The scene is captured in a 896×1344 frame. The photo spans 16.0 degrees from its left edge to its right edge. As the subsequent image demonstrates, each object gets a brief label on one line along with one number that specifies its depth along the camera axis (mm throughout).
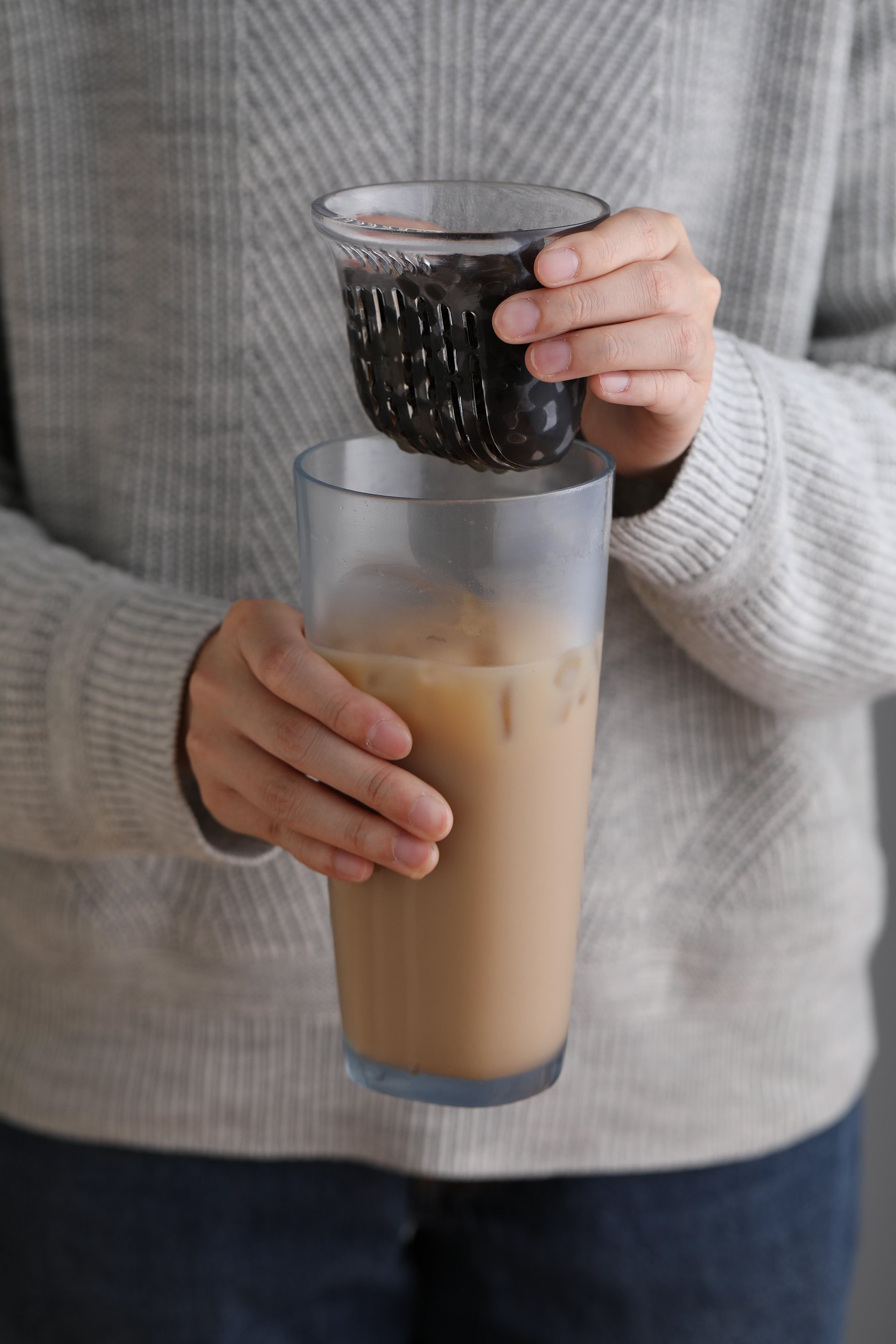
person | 996
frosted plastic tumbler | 858
